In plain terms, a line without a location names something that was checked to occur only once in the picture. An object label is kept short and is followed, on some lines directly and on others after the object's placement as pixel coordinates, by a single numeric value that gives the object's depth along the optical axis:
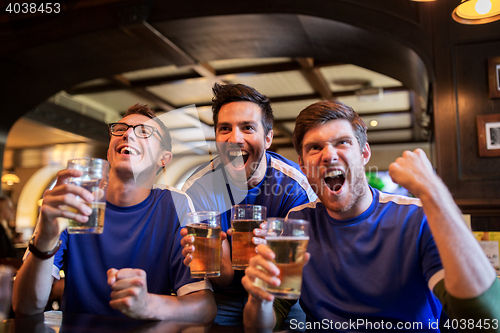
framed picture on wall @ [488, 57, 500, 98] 3.10
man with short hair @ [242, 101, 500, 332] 0.98
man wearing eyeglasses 1.24
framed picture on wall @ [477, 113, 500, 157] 3.05
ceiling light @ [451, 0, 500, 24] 2.15
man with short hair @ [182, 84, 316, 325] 1.76
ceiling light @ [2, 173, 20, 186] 12.10
